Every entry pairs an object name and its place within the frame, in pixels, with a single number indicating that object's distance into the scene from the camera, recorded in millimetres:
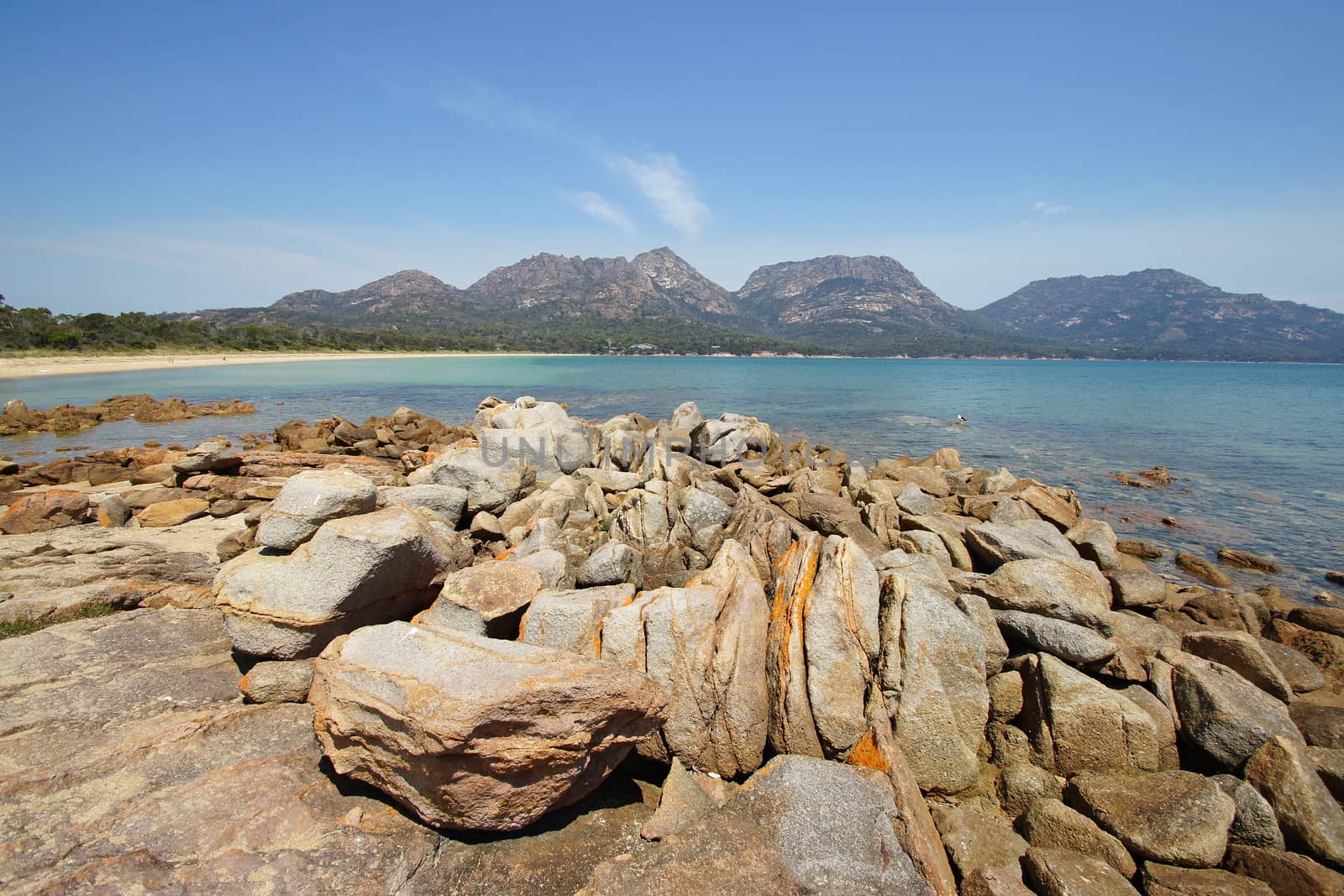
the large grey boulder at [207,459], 14609
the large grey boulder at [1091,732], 5332
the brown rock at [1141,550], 13062
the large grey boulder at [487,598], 5883
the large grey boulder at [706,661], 5289
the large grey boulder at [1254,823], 4605
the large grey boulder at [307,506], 6398
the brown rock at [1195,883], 4148
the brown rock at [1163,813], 4426
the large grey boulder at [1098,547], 9898
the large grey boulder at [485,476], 11281
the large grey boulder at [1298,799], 4578
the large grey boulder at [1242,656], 6281
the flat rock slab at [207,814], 3680
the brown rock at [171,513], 11734
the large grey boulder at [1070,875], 4066
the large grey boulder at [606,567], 8266
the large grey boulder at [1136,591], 9000
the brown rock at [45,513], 11039
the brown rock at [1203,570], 11555
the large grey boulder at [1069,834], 4438
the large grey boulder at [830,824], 3824
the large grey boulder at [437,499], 9648
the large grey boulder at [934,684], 5227
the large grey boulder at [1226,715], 5277
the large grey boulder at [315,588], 5684
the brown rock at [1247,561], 12367
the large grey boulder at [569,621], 5836
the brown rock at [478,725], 3965
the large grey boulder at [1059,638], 5844
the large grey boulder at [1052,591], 6352
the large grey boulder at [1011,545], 8438
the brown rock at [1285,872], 4234
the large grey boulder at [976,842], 4410
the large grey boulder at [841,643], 5254
